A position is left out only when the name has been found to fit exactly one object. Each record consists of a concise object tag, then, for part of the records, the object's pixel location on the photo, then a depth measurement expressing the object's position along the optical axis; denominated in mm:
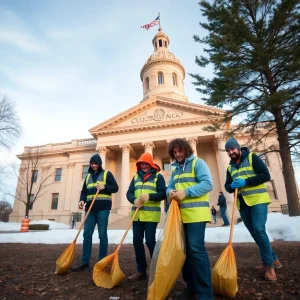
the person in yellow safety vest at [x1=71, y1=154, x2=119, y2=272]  4234
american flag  36112
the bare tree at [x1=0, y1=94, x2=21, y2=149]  18956
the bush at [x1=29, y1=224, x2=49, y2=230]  18375
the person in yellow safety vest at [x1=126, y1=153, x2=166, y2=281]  3600
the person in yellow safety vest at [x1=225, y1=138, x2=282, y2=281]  3365
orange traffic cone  15436
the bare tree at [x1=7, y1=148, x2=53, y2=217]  31300
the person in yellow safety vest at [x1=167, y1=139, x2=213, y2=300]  2555
